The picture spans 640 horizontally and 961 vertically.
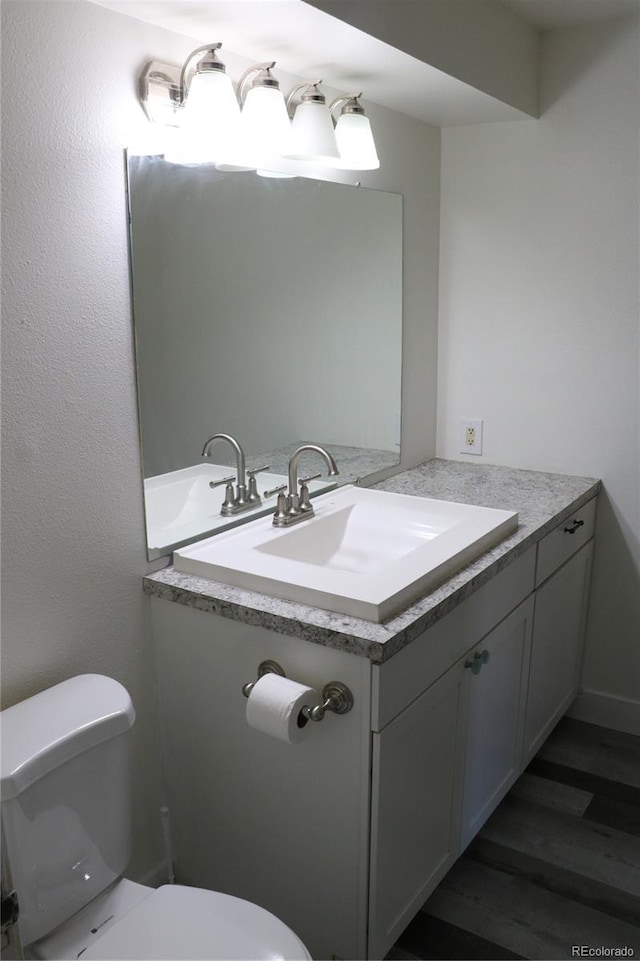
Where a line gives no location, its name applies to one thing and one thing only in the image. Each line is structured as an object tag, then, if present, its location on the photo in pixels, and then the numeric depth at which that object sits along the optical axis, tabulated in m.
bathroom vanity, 1.48
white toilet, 1.26
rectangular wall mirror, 1.66
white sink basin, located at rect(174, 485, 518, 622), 1.54
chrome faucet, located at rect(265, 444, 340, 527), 1.93
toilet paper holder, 1.43
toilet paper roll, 1.41
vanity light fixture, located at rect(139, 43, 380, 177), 1.53
